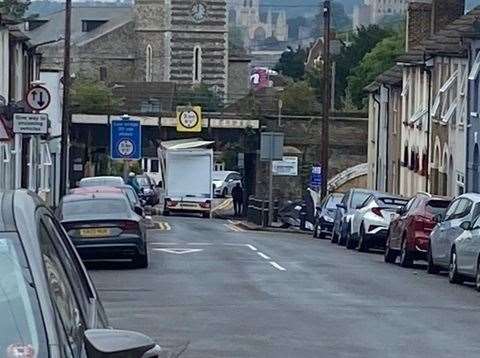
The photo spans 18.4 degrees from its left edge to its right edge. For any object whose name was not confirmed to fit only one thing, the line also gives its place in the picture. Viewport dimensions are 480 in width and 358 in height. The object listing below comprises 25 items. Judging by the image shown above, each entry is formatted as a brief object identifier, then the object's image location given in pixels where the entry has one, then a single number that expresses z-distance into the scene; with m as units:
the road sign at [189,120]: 76.19
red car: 29.16
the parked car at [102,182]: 42.41
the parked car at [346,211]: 39.06
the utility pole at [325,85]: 49.14
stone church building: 122.62
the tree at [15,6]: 81.81
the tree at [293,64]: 139.38
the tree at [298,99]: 89.44
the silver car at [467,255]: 22.94
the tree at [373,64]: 88.56
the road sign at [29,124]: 29.80
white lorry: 68.06
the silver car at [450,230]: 24.98
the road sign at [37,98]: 34.06
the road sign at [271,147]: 51.44
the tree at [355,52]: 104.56
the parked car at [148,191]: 73.12
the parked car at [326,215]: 45.91
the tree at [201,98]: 102.07
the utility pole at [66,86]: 46.91
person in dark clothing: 73.31
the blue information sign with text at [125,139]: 57.38
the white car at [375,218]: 35.53
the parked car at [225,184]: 93.59
